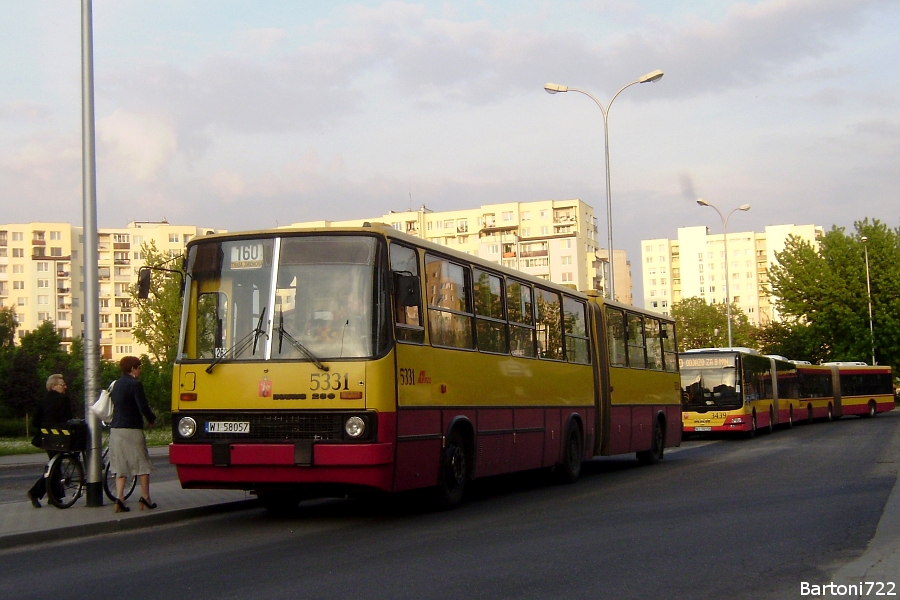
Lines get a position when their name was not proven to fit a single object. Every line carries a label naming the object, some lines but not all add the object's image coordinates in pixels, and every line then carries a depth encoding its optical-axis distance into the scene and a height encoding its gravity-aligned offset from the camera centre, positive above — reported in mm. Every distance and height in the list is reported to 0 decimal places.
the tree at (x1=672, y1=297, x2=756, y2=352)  95250 +4906
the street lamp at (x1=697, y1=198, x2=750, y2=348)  52094 +8397
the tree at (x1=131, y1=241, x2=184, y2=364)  52188 +3868
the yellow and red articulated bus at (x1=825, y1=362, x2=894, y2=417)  55119 -531
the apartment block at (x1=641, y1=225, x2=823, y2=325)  175875 +18783
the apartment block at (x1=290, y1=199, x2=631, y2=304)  140750 +21602
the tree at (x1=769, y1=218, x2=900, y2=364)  72812 +5656
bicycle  12609 -716
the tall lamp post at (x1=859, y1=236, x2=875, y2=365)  72062 +5984
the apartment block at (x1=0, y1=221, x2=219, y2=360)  139750 +15509
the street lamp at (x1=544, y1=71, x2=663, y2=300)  33156 +8595
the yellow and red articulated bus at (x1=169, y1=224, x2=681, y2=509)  11125 +295
